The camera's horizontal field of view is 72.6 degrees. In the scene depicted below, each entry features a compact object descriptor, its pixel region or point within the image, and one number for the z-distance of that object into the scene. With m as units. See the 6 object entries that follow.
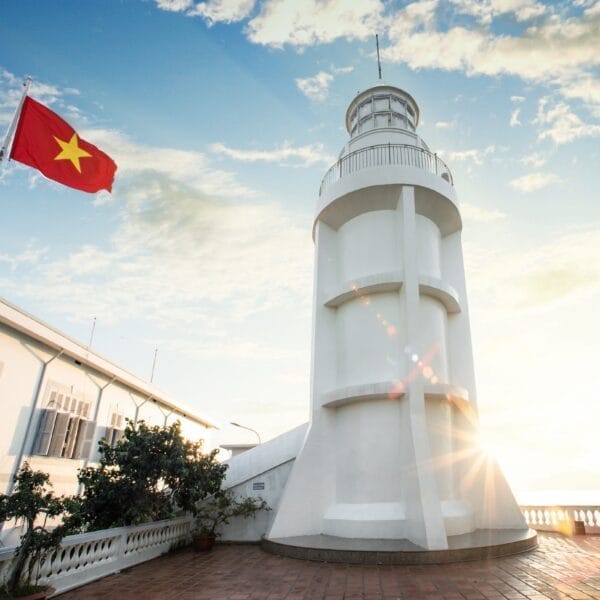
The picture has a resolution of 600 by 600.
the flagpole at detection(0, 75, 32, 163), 7.29
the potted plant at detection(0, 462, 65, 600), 5.52
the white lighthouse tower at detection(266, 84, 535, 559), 10.49
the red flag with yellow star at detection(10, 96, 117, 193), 7.86
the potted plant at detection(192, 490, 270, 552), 11.57
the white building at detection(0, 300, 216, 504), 10.73
